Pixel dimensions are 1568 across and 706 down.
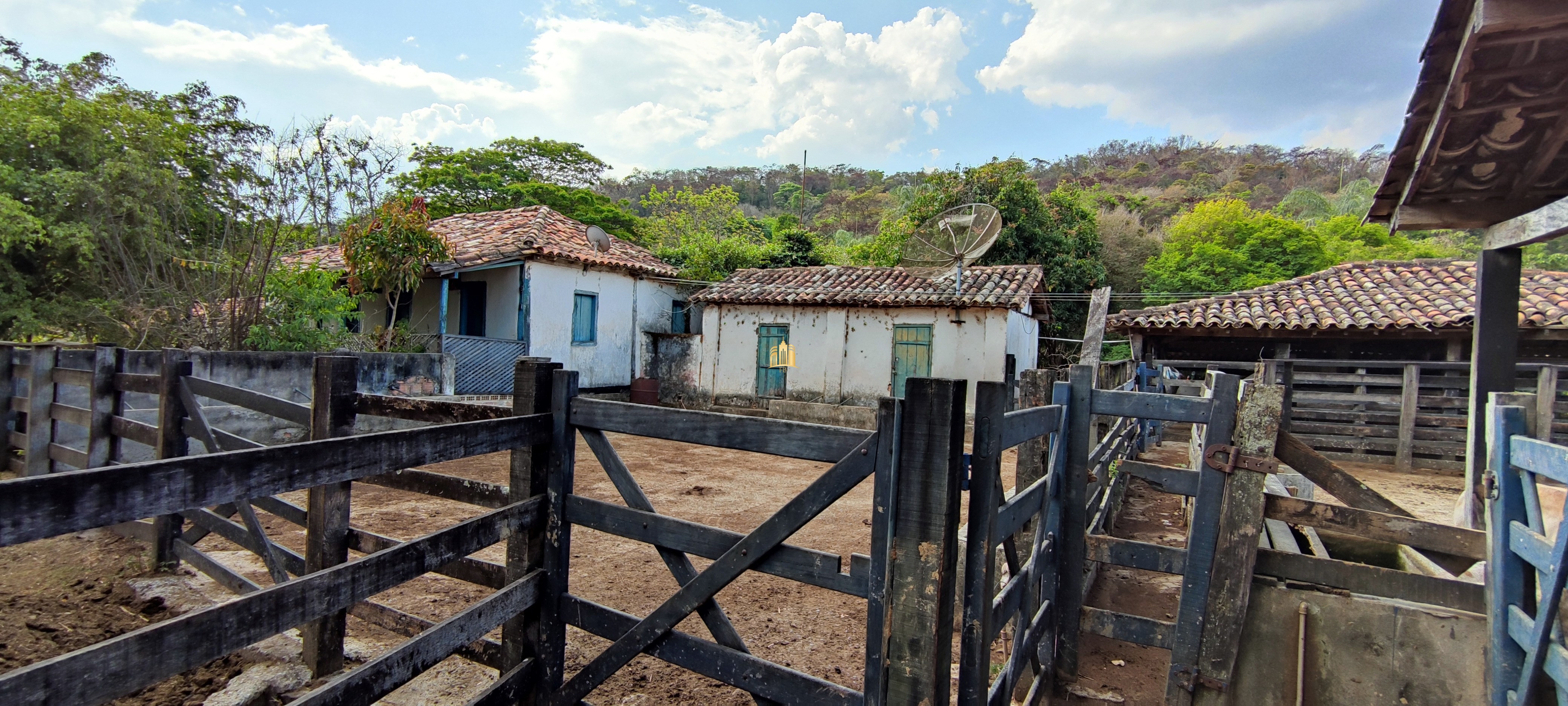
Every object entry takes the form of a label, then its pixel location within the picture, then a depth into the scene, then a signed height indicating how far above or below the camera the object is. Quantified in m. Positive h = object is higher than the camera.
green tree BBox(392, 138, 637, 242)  25.16 +5.67
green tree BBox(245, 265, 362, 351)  8.62 +0.08
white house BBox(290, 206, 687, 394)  12.24 +0.63
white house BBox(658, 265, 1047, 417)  13.31 +0.31
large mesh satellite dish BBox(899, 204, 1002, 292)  12.48 +2.20
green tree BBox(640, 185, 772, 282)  18.38 +4.38
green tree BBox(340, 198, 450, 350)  10.95 +1.24
